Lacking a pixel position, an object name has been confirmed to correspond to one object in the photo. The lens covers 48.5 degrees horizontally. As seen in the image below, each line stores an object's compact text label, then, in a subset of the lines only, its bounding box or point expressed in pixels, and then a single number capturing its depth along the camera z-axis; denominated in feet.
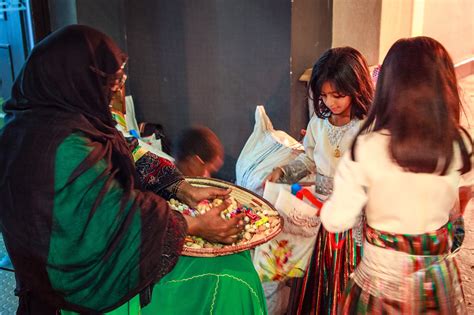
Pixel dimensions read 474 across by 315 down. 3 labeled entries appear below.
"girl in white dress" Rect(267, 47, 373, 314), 7.52
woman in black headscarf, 5.18
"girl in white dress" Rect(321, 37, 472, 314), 5.08
